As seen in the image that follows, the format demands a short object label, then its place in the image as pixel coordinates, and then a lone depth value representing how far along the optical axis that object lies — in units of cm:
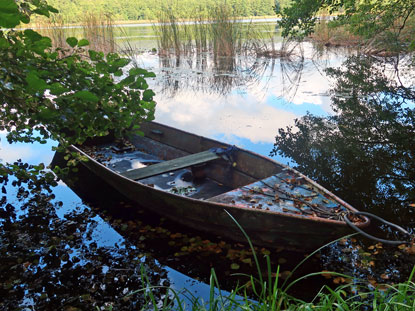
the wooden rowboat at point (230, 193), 383
